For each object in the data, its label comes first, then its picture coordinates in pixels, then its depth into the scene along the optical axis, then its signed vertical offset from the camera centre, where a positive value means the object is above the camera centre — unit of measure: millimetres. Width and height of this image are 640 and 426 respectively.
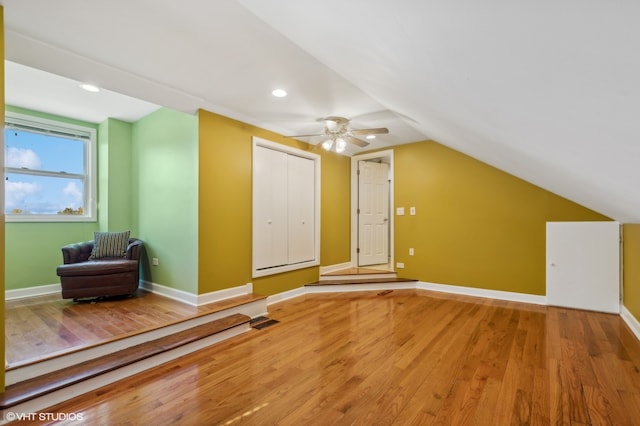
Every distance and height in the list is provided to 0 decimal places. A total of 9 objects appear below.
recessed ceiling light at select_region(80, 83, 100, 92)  3179 +1434
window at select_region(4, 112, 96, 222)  3775 +616
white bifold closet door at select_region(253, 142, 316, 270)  4004 +48
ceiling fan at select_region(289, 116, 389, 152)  3625 +1059
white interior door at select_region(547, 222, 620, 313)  3531 -704
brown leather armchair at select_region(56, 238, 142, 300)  3338 -736
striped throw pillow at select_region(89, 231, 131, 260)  3818 -438
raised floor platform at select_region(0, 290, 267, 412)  1958 -1099
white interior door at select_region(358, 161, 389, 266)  5668 -27
